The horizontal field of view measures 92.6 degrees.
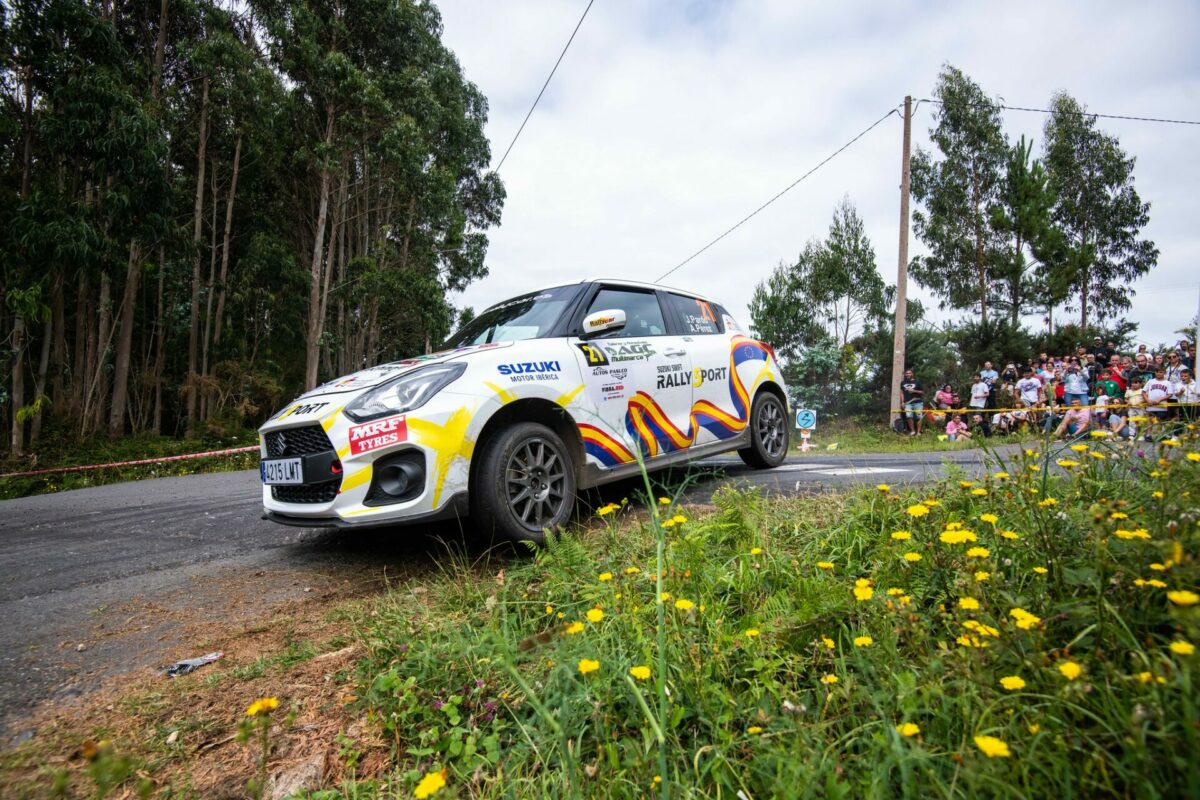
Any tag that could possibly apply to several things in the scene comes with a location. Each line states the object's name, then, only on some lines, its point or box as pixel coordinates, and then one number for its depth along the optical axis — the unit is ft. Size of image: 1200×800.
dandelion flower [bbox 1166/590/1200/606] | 3.17
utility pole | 45.78
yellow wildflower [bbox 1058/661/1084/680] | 3.26
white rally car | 9.14
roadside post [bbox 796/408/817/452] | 28.63
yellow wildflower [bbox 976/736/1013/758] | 2.89
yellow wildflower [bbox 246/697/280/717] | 3.60
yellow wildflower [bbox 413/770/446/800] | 3.59
